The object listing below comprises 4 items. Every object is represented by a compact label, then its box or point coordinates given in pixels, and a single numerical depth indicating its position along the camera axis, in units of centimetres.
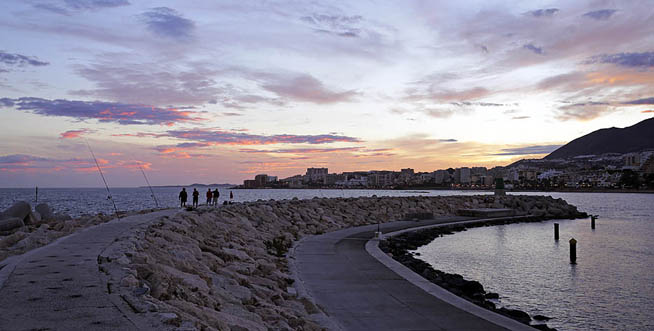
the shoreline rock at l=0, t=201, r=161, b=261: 1133
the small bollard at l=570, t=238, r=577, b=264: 2036
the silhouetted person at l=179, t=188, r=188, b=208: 2818
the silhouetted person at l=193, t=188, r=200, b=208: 2920
